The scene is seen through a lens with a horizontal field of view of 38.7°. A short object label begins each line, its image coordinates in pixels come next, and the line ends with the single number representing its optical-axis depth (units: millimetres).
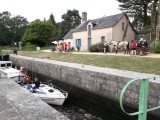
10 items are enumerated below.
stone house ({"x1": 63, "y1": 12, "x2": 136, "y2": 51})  32281
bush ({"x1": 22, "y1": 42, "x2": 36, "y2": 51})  53347
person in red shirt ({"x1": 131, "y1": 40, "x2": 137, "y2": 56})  21414
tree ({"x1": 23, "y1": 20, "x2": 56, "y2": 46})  58375
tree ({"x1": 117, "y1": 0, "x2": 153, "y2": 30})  47188
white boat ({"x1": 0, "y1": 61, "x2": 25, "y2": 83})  20078
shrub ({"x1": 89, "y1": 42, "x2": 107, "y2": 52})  29406
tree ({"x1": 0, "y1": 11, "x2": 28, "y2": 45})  75625
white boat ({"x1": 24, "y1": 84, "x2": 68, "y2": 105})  14223
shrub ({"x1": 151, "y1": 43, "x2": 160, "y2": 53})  22469
